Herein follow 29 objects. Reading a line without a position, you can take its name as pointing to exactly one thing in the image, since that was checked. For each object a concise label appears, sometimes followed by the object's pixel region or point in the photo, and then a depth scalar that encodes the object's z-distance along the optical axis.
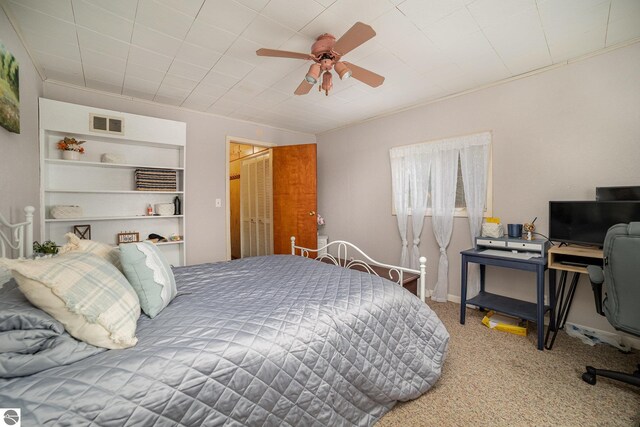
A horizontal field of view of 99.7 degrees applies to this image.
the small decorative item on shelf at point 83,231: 2.88
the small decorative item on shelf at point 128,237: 3.10
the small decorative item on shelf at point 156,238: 3.23
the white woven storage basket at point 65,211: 2.65
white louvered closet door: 4.62
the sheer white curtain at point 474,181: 2.97
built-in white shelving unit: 2.65
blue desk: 2.23
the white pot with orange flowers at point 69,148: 2.73
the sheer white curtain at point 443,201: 3.21
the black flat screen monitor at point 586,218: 2.08
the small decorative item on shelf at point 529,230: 2.59
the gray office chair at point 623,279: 1.47
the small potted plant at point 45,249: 1.98
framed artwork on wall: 1.64
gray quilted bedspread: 0.79
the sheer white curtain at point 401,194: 3.64
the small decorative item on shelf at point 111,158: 2.90
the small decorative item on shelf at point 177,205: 3.43
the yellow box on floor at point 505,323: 2.47
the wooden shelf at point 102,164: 2.68
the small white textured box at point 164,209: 3.27
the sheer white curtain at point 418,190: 3.43
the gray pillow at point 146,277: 1.26
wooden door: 4.26
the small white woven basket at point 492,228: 2.74
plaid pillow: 0.89
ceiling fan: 1.78
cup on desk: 2.68
